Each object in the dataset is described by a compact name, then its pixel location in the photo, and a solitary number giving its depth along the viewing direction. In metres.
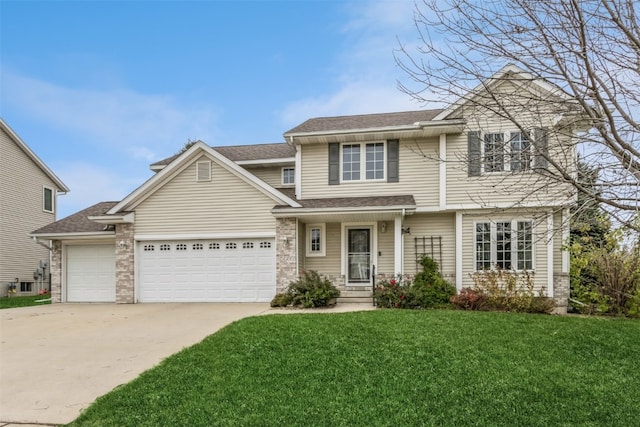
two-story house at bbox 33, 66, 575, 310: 12.47
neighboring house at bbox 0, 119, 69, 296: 19.20
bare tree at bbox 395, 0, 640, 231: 4.31
